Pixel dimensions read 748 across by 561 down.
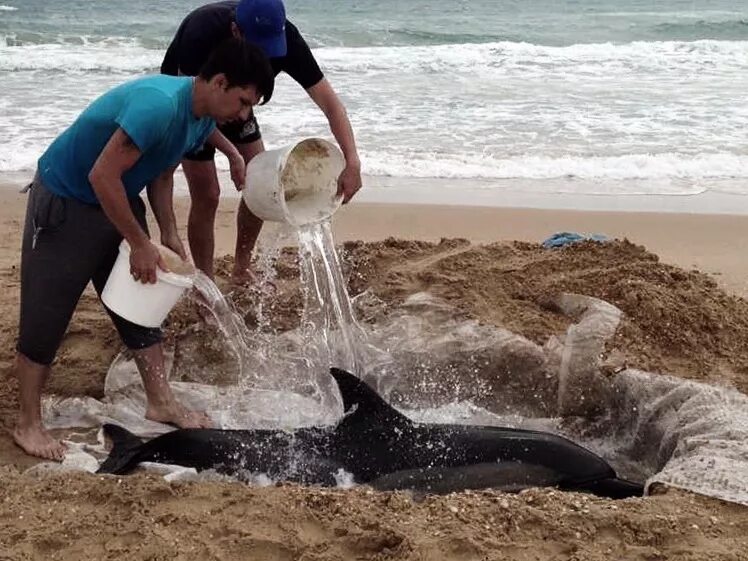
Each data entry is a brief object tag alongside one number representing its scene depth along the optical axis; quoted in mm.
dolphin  3580
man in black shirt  3908
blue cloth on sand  5815
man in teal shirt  3230
